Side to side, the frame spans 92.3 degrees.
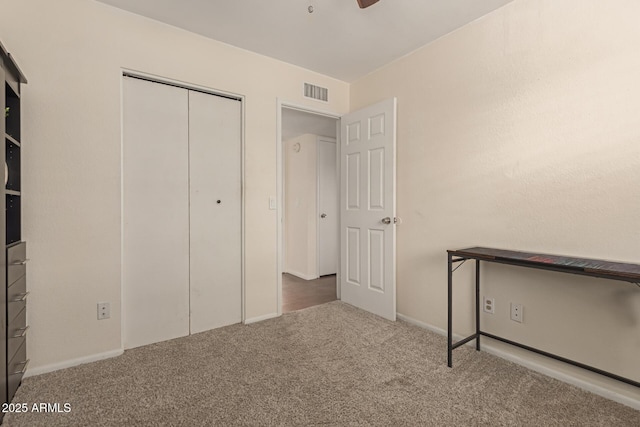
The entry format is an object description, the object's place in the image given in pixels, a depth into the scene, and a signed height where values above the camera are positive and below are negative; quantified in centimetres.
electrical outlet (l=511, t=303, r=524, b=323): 206 -68
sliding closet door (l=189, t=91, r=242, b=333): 256 +2
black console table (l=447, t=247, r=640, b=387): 142 -28
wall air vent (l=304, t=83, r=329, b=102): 315 +125
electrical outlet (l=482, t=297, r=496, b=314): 220 -68
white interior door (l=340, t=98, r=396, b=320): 288 +3
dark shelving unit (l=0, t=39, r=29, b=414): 150 -23
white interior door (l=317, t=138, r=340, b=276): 482 +9
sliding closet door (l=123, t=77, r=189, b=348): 228 +0
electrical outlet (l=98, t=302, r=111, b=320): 212 -68
